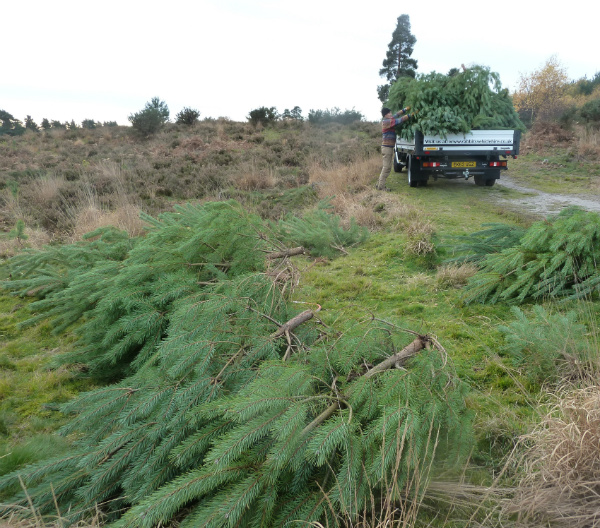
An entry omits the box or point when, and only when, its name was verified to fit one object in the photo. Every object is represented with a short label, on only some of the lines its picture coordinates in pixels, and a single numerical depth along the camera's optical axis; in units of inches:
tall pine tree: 1300.4
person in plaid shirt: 405.4
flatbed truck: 413.4
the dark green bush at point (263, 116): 1020.5
